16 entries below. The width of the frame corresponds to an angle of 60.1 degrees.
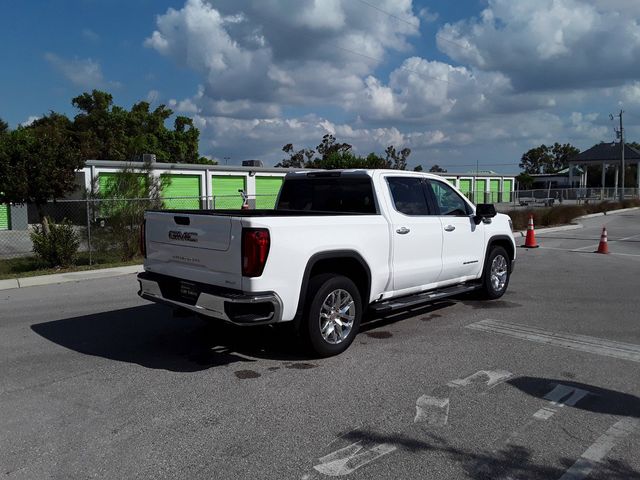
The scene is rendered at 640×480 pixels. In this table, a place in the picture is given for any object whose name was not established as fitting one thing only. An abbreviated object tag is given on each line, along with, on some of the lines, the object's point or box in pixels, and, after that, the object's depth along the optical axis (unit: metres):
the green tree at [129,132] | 42.28
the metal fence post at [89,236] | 12.78
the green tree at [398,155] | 68.69
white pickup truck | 5.00
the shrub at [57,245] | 12.31
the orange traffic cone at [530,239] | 16.44
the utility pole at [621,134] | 51.59
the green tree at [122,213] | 13.63
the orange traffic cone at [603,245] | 15.23
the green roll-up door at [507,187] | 57.97
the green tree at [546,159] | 122.50
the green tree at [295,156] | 66.91
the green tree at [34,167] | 14.62
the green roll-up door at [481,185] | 56.59
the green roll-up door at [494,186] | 56.30
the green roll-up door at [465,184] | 53.12
